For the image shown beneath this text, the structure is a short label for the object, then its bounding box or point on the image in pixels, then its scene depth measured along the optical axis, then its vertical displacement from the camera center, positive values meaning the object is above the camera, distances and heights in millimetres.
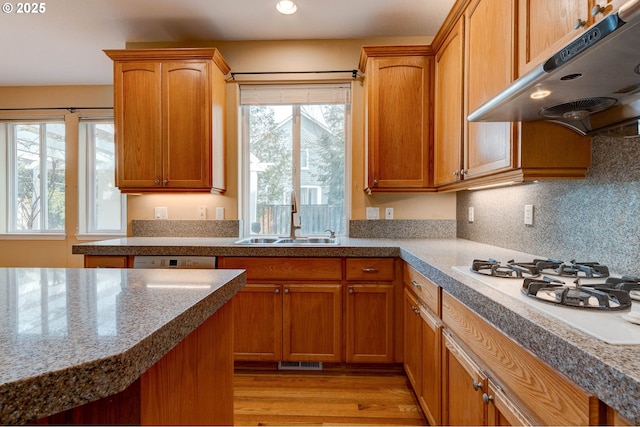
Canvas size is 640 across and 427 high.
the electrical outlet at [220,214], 2832 -7
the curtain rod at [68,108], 3773 +1183
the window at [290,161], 2889 +458
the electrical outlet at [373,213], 2771 +0
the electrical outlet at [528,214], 1749 -6
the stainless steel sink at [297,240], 2682 -219
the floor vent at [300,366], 2330 -1068
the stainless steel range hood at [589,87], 727 +380
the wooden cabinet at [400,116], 2434 +703
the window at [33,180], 3900 +391
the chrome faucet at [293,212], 2709 +5
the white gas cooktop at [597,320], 645 -234
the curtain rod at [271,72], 2790 +1178
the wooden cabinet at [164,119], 2518 +710
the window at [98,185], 3850 +329
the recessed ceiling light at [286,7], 2311 +1447
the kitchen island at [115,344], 445 -205
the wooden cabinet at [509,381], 657 -414
